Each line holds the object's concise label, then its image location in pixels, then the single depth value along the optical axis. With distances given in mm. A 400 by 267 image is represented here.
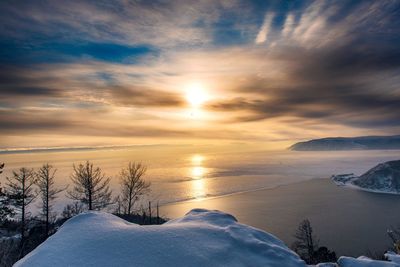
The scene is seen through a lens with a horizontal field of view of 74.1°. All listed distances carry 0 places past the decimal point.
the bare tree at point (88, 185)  33316
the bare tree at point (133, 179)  38925
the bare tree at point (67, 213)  44588
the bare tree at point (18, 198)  30622
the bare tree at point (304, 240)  52369
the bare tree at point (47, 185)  32962
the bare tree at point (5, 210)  28919
